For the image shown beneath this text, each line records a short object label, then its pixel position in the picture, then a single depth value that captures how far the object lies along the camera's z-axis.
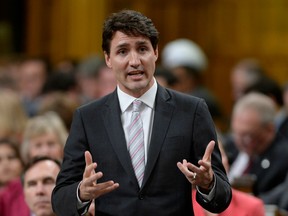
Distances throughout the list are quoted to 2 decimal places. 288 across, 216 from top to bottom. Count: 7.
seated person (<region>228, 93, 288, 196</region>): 11.00
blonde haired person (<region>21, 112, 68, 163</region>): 11.23
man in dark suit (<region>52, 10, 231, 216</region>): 6.52
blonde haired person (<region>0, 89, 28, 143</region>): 13.30
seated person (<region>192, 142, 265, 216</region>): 8.84
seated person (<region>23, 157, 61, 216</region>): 9.08
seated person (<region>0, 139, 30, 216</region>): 11.20
